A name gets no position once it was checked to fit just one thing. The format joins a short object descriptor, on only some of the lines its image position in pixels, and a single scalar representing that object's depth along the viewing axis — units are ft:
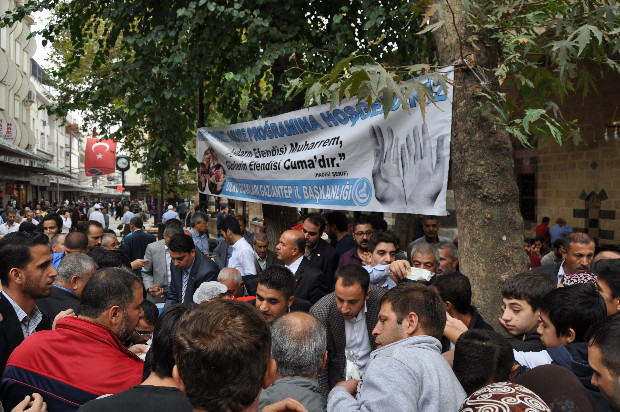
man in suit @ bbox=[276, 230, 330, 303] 16.90
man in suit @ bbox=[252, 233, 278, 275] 25.44
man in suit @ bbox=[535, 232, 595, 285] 17.63
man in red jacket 8.74
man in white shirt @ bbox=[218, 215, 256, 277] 22.49
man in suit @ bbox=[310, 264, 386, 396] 12.68
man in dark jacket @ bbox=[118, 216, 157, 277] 28.70
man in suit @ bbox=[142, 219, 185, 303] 23.00
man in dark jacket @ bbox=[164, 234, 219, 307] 19.19
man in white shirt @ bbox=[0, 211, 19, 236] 41.96
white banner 14.83
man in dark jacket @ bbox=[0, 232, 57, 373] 12.32
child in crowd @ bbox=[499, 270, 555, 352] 11.30
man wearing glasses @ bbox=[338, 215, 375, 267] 19.97
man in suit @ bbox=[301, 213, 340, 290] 19.34
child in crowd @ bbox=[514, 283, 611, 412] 9.34
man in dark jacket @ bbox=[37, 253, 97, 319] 13.93
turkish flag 124.16
